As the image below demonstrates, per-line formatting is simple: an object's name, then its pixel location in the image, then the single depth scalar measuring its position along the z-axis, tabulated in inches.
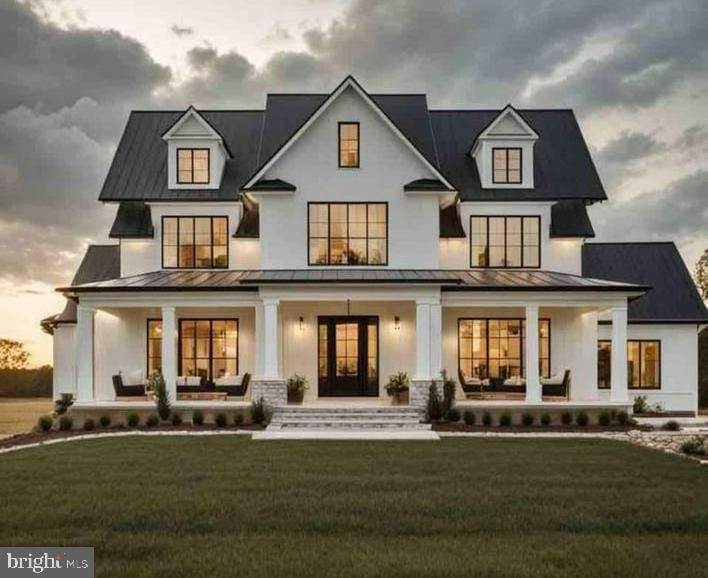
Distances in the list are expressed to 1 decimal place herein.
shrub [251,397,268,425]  799.7
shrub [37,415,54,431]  780.6
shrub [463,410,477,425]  797.9
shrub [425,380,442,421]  811.4
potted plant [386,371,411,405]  866.8
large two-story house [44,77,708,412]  856.9
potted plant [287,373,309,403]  869.8
